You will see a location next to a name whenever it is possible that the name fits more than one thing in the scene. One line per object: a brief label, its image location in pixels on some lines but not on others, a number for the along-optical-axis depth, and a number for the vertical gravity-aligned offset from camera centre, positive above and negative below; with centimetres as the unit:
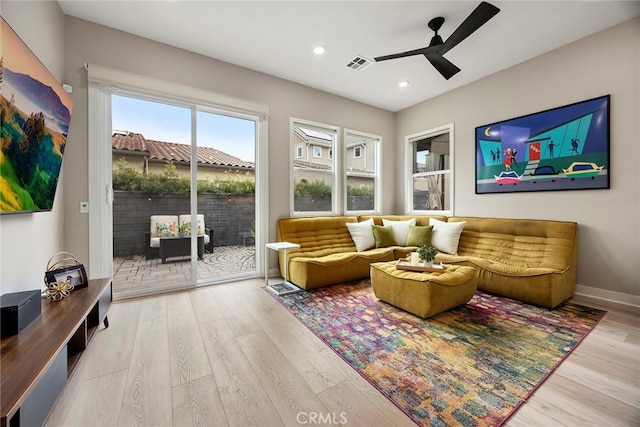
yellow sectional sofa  276 -60
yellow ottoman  238 -77
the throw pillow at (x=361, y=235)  408 -38
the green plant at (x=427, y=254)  271 -46
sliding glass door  296 +24
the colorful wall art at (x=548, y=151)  287 +78
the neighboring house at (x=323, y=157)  421 +101
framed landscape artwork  149 +59
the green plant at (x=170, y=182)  293 +40
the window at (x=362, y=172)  481 +78
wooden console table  99 -68
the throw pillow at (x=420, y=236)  405 -40
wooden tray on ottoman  264 -60
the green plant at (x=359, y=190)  482 +42
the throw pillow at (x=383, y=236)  417 -41
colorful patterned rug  145 -106
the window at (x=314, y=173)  416 +67
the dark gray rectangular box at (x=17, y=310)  137 -55
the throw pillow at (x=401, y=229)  434 -30
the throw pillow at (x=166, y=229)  318 -21
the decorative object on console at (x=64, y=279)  187 -52
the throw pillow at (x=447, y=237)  376 -39
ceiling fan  216 +168
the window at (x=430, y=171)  443 +76
